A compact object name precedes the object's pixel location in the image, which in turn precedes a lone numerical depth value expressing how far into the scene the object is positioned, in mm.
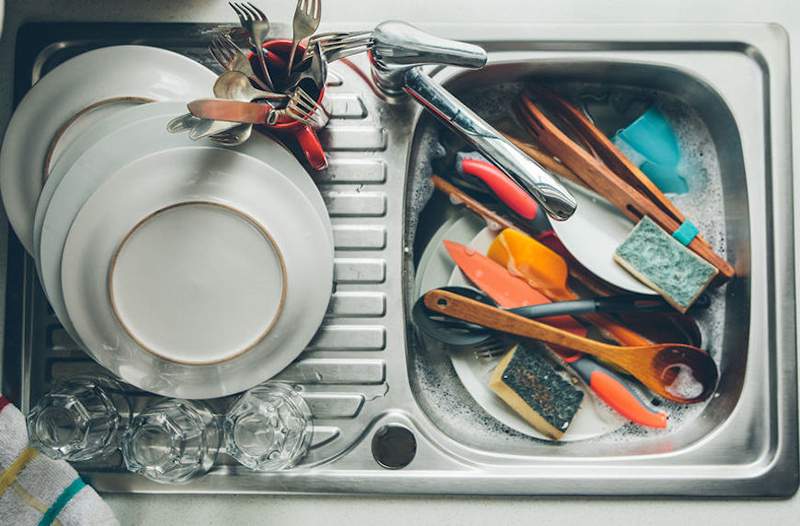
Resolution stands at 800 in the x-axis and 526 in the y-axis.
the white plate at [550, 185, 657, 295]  681
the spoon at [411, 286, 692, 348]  668
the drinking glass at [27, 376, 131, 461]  574
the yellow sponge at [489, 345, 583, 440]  665
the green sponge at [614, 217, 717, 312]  651
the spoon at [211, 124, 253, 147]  541
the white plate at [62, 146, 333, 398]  547
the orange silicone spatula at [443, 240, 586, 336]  690
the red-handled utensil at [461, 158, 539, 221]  679
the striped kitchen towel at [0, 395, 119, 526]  589
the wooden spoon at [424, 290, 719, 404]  661
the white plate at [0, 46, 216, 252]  586
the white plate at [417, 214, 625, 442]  694
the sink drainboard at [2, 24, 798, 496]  637
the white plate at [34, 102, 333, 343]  541
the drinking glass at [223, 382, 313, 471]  594
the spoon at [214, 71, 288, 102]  523
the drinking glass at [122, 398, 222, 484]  578
